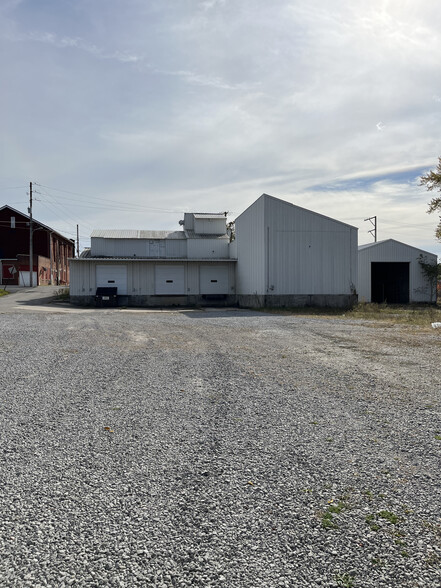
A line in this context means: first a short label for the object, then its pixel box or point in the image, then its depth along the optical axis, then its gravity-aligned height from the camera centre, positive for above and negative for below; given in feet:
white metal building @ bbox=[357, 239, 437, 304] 95.50 +4.59
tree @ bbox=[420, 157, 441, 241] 93.30 +20.97
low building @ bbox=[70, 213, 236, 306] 89.97 +4.05
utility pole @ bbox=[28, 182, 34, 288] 130.68 +8.82
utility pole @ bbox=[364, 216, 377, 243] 165.50 +22.23
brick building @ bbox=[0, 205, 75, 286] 137.49 +13.00
